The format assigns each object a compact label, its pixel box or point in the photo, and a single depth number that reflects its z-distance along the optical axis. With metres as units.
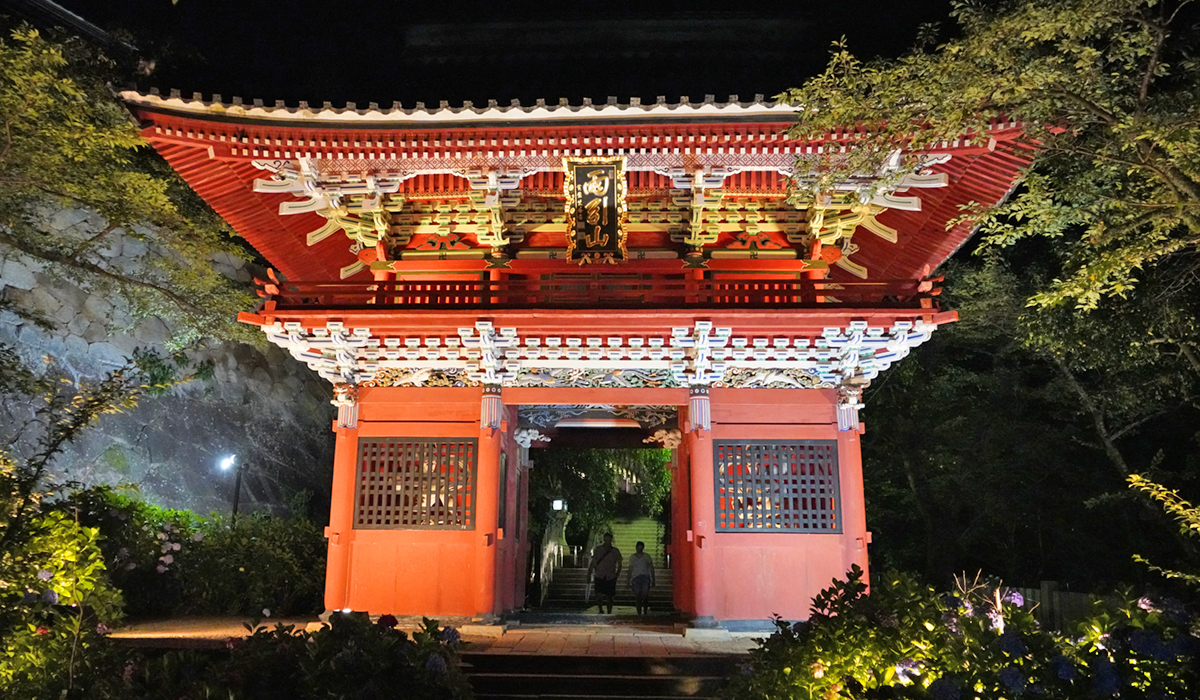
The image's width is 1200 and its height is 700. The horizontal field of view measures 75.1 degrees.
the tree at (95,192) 10.15
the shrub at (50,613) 6.32
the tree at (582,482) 22.69
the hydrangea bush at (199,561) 12.65
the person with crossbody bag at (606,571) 15.14
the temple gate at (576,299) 9.78
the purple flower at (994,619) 5.05
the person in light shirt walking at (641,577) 14.88
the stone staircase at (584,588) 18.80
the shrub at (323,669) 5.88
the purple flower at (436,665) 6.00
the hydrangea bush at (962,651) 4.33
